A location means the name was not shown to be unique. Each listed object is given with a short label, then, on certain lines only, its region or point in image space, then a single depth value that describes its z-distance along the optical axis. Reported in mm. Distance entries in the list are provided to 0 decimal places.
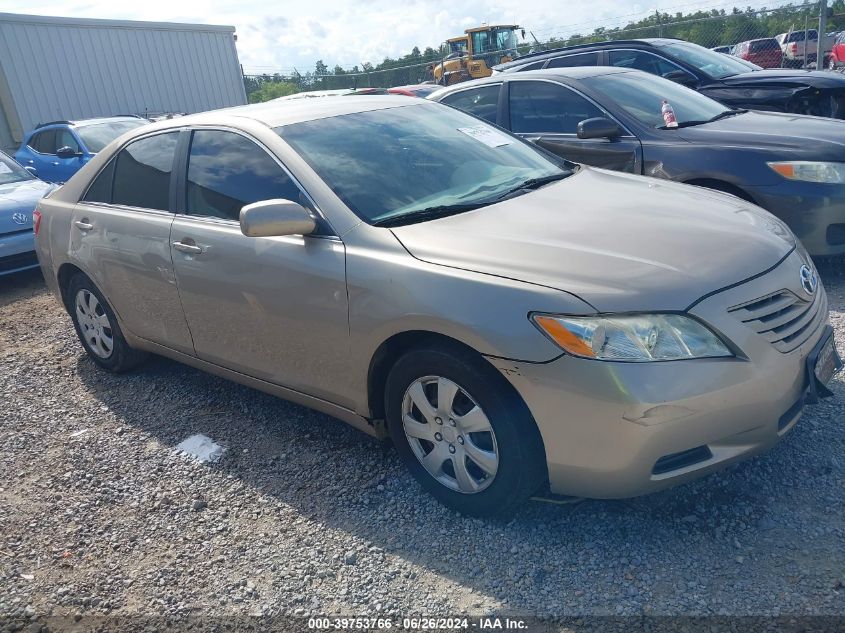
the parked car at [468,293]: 2371
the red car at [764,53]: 21969
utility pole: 11438
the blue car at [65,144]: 10375
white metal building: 14594
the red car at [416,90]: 15284
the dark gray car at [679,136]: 4668
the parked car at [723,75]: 7797
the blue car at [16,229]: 7098
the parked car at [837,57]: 17812
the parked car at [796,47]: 18938
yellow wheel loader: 24594
